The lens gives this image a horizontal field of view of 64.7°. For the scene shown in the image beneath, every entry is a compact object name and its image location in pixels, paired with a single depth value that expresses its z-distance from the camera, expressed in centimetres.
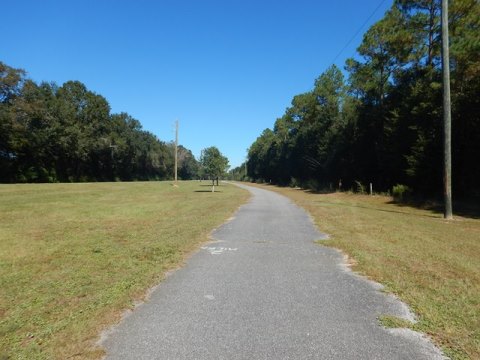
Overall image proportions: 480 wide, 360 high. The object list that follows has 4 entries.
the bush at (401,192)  2698
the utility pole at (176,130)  4889
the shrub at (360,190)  3347
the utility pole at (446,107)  1577
